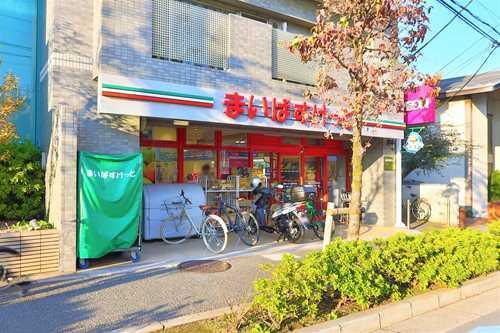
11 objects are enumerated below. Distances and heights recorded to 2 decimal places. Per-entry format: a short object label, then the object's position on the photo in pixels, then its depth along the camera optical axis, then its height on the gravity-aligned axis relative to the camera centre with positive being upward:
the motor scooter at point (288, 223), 9.74 -1.23
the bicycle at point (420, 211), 15.42 -1.45
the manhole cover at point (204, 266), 7.09 -1.71
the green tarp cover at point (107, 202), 6.89 -0.54
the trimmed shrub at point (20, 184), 8.07 -0.26
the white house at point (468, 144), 17.69 +1.31
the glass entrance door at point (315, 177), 14.08 -0.15
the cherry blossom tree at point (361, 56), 5.66 +1.76
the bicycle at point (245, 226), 9.39 -1.26
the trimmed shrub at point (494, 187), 18.97 -0.64
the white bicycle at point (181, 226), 8.73 -1.28
